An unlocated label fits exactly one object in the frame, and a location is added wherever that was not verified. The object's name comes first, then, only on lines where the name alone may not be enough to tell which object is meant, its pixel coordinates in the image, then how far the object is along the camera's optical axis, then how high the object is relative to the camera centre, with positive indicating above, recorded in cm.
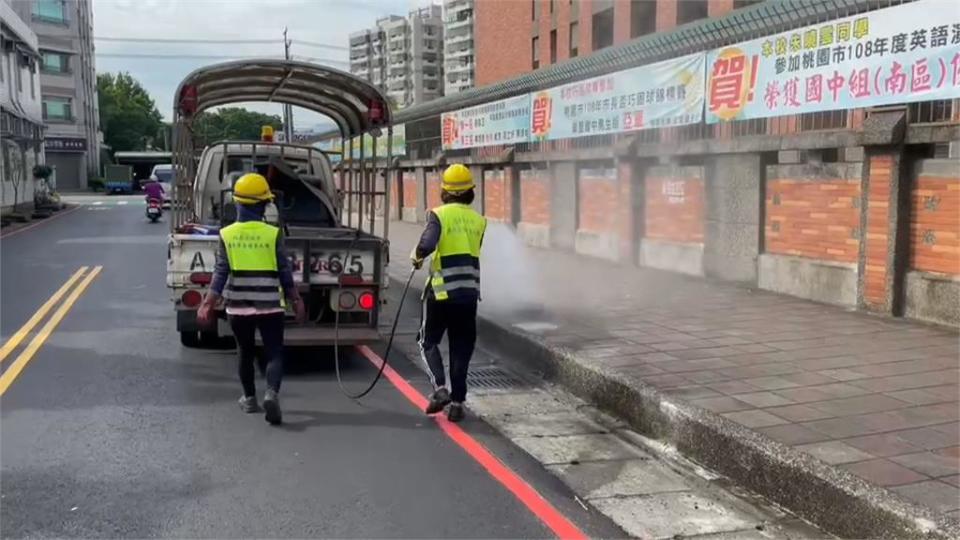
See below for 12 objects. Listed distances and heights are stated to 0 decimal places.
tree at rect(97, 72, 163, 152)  8844 +736
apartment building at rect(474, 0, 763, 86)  3191 +761
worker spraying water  588 -64
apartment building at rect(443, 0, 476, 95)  12650 +2293
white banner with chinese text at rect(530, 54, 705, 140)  1138 +144
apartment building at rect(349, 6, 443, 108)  14288 +2357
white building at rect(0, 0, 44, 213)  3152 +305
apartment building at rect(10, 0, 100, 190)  6041 +744
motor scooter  2728 -61
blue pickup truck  5812 +70
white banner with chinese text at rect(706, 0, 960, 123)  750 +134
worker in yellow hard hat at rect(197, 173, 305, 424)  576 -60
